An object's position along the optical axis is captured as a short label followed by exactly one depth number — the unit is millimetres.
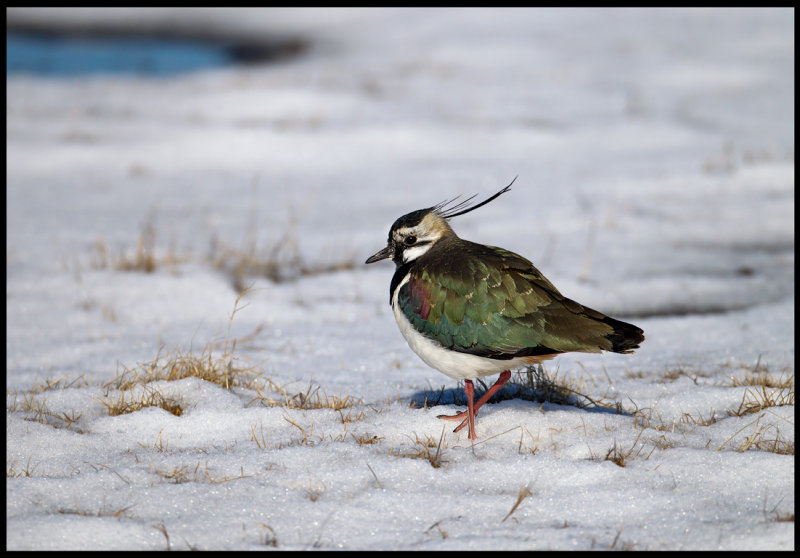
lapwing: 9047
